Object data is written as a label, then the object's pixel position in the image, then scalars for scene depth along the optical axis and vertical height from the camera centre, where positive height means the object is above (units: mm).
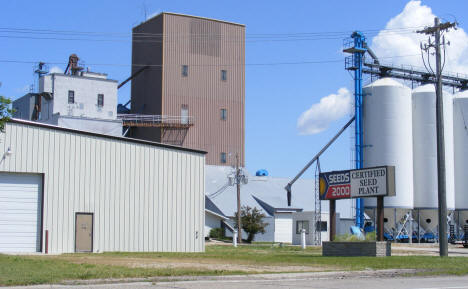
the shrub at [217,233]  63531 -1880
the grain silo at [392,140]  58188 +6576
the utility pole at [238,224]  60906 -961
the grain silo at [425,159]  58844 +4997
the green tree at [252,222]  63625 -803
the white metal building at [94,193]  32219 +1010
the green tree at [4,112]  24641 +3813
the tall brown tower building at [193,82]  79000 +16166
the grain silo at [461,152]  62438 +5991
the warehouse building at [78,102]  72125 +12215
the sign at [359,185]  29609 +1367
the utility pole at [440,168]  29125 +2099
